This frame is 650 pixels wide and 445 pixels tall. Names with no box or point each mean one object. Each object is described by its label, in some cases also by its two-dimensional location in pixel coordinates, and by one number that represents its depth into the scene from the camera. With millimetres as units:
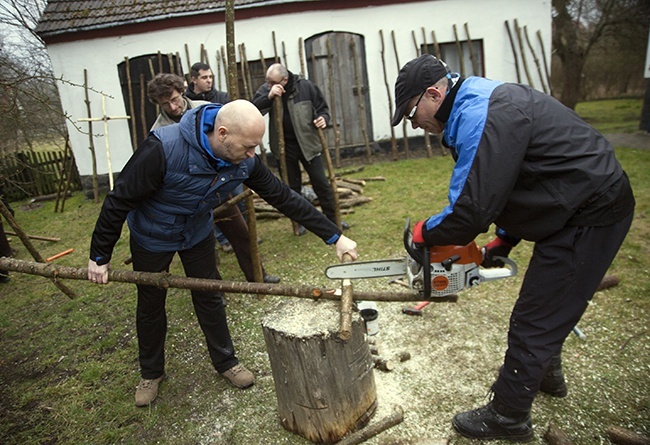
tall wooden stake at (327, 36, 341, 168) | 9781
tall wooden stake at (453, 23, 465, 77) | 9902
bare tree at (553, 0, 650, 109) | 13227
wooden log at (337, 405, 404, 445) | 2670
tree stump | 2475
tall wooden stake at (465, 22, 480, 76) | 10020
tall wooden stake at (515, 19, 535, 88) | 9984
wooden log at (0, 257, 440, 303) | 2652
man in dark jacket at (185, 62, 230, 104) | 5203
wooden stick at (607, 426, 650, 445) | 2443
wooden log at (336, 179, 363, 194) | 7895
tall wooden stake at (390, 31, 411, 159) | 9994
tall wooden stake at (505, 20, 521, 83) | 10070
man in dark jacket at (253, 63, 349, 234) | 5387
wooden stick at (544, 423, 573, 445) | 2504
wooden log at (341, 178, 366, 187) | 8336
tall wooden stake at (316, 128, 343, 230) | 5566
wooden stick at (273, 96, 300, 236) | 5206
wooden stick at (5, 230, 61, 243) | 7070
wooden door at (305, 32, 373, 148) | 10133
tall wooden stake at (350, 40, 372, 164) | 10105
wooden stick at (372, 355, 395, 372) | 3266
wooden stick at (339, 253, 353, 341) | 2396
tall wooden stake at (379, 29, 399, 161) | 10047
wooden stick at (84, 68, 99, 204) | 9195
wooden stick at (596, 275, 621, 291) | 4066
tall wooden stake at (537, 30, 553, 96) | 10027
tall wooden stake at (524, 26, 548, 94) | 10000
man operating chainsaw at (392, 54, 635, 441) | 2082
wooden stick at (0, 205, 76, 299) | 3125
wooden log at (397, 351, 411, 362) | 3371
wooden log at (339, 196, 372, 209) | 7215
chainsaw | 2510
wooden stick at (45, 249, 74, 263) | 6174
